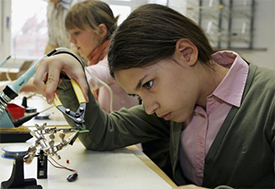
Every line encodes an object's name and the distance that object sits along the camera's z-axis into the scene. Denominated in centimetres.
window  342
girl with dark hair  72
